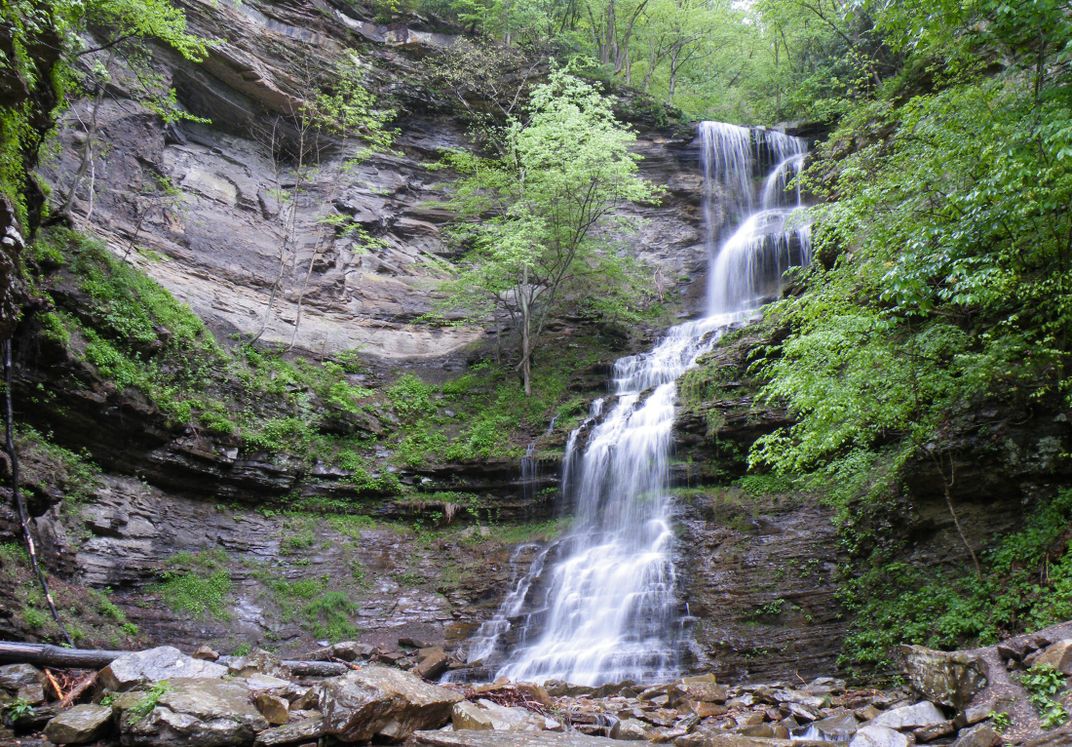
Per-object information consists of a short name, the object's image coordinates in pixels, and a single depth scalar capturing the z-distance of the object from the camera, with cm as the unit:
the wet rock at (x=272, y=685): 652
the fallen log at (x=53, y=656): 667
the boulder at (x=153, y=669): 609
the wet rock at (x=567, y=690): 863
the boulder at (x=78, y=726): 537
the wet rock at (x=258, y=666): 747
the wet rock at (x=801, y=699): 700
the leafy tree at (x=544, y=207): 1728
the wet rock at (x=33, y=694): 606
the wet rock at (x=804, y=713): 662
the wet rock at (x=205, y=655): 879
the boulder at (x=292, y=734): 524
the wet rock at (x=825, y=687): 766
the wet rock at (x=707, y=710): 704
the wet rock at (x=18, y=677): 623
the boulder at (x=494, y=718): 569
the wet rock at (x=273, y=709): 569
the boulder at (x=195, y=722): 515
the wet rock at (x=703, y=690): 746
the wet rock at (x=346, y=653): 1052
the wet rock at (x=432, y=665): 1034
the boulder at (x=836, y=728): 599
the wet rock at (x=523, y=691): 764
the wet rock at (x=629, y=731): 614
